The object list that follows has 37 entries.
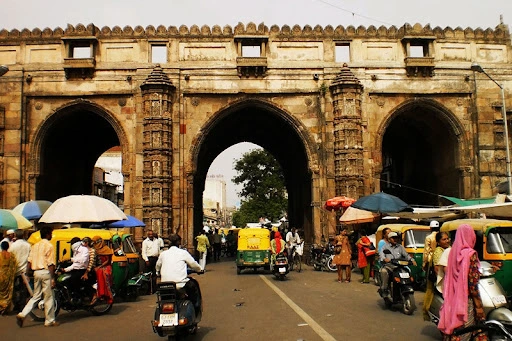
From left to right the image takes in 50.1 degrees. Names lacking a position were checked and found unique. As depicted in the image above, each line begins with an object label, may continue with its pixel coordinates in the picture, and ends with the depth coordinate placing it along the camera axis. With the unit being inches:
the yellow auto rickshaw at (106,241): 403.5
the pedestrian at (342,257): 537.3
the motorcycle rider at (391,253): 364.0
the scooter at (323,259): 676.7
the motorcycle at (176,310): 240.1
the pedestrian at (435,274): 248.5
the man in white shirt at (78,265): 345.7
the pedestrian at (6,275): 359.6
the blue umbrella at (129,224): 638.8
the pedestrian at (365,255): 529.7
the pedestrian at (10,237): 399.5
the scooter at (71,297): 345.9
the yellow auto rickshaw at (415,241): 462.3
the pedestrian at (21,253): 386.8
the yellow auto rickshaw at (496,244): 322.0
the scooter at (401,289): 334.3
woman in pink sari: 202.7
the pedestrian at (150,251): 517.6
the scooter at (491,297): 214.2
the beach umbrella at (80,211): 458.0
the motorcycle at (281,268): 546.6
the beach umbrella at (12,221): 476.1
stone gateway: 776.3
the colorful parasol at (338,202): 713.6
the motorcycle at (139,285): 432.1
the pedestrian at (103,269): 352.8
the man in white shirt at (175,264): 260.7
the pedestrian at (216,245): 989.8
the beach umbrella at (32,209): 595.9
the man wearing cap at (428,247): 319.1
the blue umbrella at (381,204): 601.0
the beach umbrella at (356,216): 685.3
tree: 1911.9
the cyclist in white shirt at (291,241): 702.5
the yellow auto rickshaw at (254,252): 641.6
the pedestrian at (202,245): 704.2
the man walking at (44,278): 315.6
